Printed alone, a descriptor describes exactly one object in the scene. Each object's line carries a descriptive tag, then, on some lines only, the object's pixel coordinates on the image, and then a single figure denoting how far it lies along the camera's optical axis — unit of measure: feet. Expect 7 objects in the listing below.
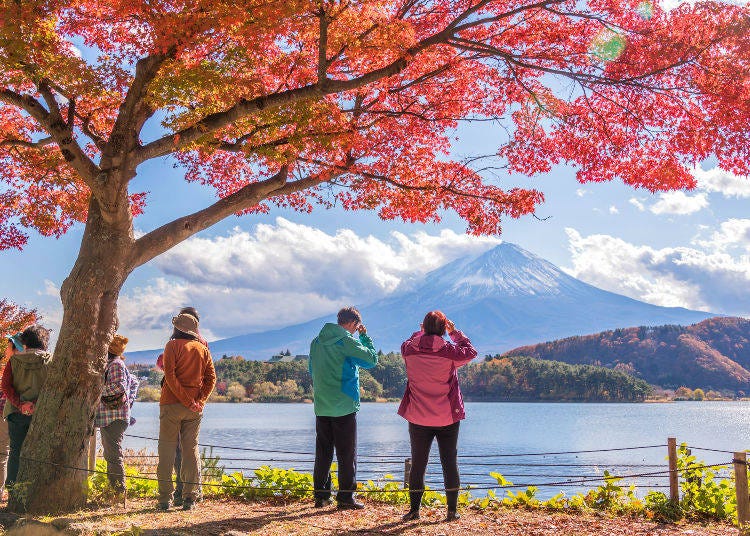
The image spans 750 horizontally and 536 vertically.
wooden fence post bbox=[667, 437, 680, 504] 24.81
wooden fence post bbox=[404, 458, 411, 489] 28.30
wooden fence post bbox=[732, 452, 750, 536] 21.04
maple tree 23.63
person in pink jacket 21.01
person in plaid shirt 25.59
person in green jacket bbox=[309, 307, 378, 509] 21.75
